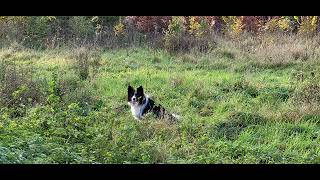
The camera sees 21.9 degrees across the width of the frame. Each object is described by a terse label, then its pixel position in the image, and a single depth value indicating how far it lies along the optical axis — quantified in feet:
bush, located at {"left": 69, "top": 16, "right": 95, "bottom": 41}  85.72
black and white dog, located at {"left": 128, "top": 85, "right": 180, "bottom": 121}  43.79
